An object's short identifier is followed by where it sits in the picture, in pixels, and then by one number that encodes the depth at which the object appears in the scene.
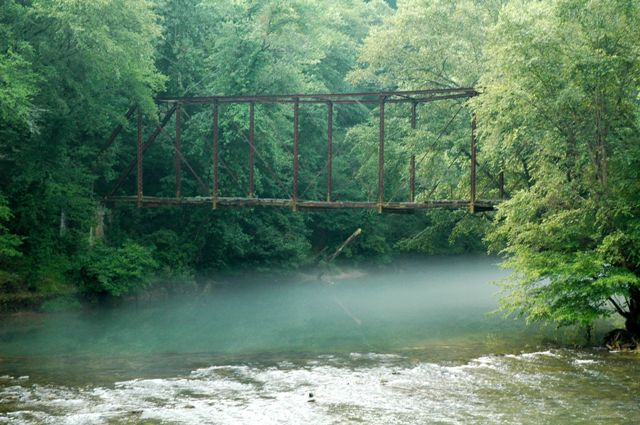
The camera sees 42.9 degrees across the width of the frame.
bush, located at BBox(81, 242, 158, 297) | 28.78
